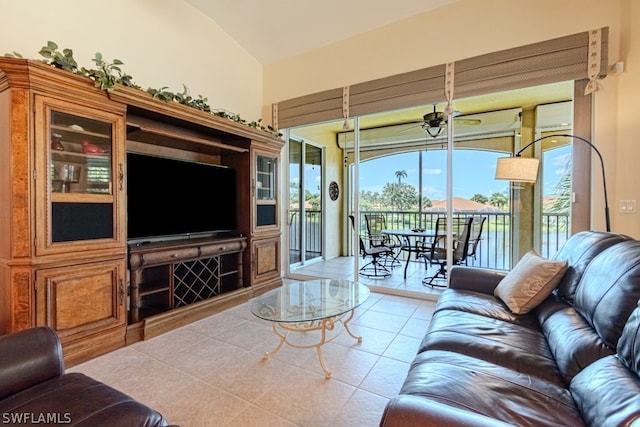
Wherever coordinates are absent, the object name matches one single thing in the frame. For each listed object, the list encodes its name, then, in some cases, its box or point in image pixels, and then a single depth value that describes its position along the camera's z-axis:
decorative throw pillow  1.95
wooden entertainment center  2.01
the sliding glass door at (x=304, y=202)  5.37
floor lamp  2.72
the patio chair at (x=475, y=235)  4.56
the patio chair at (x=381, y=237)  5.44
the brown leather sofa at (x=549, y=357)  0.94
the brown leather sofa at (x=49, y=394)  1.05
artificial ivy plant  2.11
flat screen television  2.84
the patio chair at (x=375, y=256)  4.85
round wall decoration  6.61
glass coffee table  2.13
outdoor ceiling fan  4.10
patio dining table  4.67
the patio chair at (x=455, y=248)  4.17
